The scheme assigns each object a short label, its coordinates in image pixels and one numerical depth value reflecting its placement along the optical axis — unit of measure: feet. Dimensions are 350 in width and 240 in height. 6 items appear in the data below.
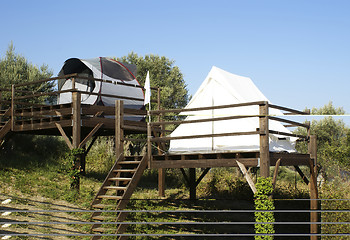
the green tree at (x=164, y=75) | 117.61
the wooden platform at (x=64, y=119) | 47.91
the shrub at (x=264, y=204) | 31.22
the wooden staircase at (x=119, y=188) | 35.51
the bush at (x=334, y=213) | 37.11
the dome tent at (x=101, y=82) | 56.18
